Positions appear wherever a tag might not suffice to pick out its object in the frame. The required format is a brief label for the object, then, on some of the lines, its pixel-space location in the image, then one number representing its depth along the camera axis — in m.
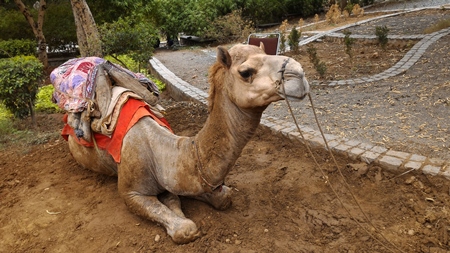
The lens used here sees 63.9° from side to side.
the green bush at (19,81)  5.61
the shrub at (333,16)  15.30
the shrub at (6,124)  5.79
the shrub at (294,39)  10.37
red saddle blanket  3.15
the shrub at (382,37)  9.07
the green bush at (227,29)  15.36
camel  2.30
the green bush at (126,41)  7.91
